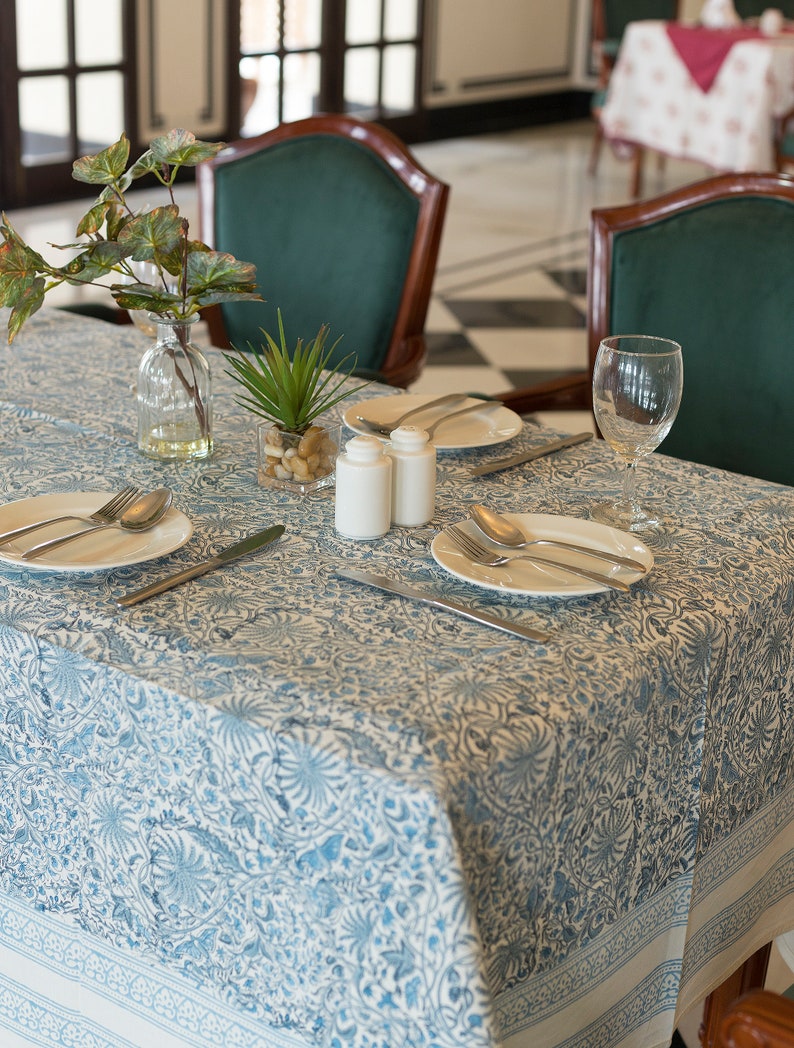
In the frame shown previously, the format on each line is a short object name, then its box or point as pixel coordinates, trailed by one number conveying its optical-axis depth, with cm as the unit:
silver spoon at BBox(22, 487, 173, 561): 113
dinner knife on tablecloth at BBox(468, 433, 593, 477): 135
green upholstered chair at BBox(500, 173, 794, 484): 178
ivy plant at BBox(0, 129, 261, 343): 119
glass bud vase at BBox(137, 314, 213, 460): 131
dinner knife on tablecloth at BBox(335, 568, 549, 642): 98
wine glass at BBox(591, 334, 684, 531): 120
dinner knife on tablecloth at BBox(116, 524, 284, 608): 102
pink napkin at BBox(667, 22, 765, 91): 589
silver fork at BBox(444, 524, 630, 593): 105
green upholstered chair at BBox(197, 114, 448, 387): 215
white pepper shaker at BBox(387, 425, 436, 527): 117
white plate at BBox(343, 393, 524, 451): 141
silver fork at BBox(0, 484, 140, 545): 110
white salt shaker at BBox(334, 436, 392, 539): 112
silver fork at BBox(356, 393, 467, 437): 142
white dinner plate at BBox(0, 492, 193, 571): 106
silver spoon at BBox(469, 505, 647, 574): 110
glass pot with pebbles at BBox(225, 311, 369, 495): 125
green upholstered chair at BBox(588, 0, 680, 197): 720
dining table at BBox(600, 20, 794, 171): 576
